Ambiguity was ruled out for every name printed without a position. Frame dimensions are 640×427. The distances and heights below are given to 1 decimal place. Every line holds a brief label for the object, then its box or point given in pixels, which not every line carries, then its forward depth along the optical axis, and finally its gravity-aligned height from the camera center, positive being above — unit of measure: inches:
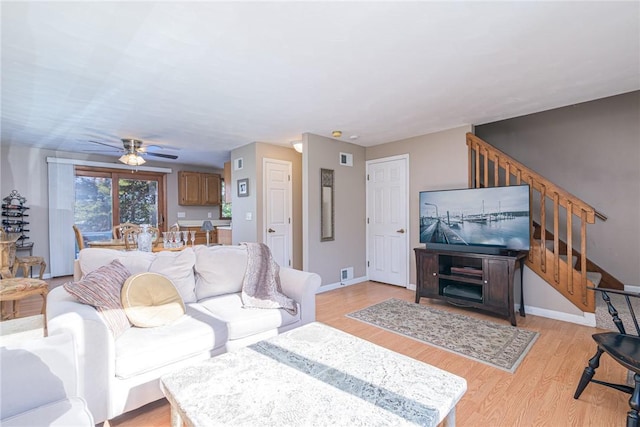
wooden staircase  117.8 -10.6
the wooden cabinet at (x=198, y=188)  260.7 +26.4
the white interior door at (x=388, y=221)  179.3 -4.8
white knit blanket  94.2 -23.3
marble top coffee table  42.1 -28.9
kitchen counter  261.5 -5.4
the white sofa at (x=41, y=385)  40.6 -24.9
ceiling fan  172.9 +43.5
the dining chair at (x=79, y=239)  155.2 -10.9
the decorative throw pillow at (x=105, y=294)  67.4 -18.1
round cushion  73.1 -21.9
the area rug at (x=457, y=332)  95.1 -46.4
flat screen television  126.0 -3.3
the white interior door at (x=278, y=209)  182.7 +4.2
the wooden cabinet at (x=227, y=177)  225.1 +30.8
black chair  58.6 -30.9
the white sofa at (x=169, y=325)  59.4 -28.4
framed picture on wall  185.5 +18.8
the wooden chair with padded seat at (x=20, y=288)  90.7 -22.2
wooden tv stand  122.2 -30.5
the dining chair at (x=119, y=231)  156.9 -7.8
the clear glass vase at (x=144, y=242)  129.4 -10.8
